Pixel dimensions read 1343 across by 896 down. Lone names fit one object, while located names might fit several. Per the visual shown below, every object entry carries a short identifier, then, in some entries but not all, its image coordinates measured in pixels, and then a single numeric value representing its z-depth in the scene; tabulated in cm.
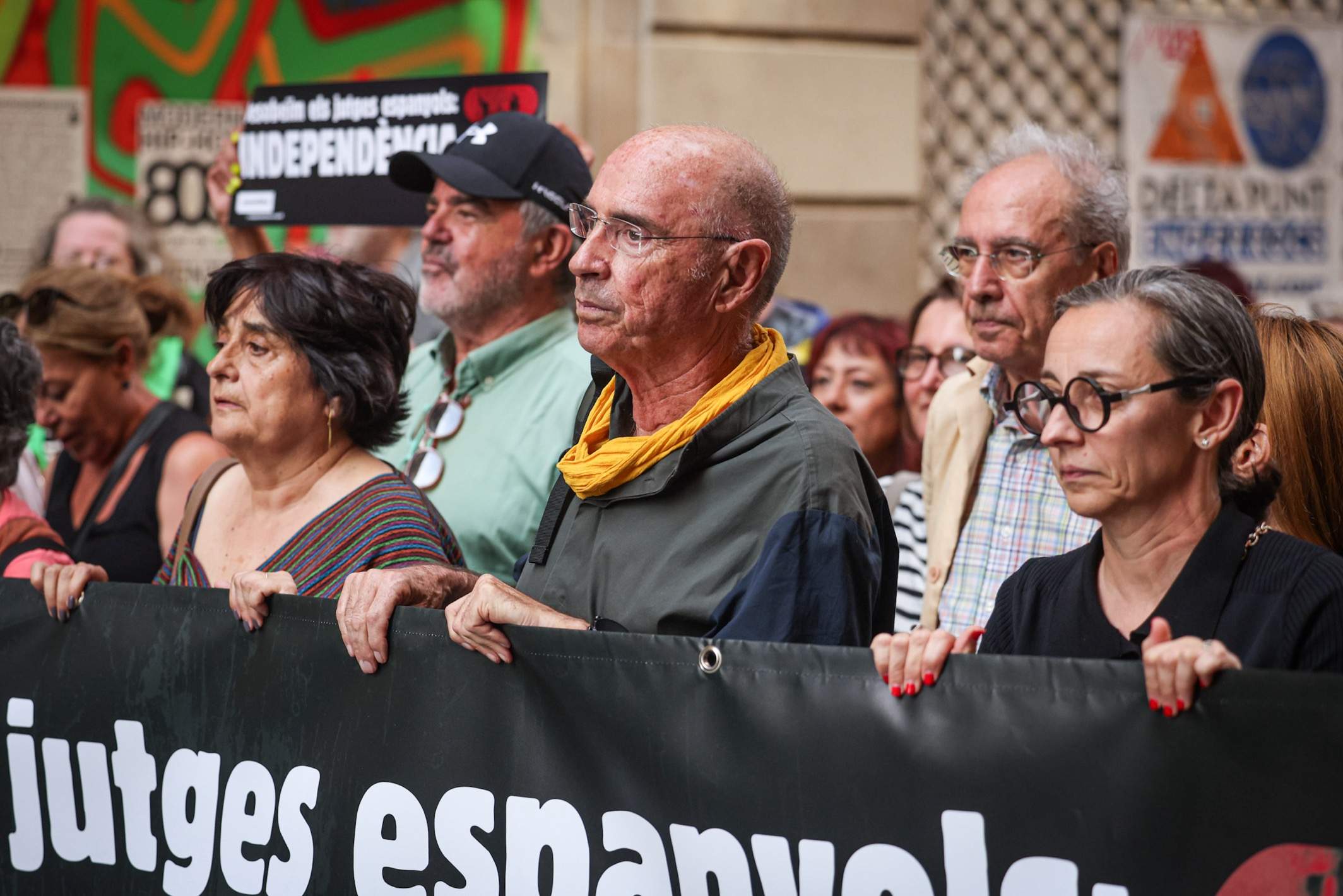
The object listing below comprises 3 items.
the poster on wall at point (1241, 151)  880
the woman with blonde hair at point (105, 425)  428
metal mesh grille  839
